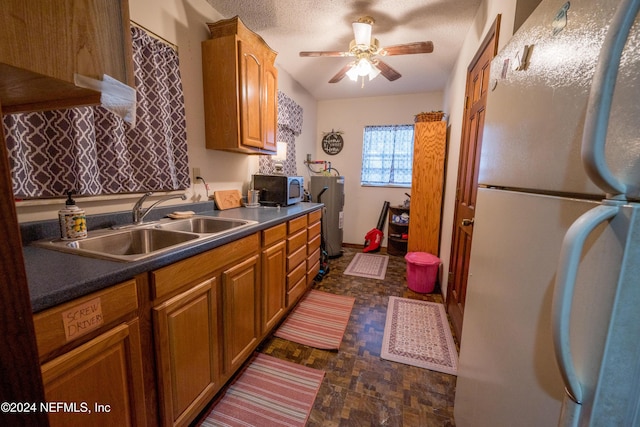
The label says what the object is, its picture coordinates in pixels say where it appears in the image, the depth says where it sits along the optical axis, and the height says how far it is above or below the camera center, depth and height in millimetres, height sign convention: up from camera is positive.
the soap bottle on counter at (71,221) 1069 -198
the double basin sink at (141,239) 987 -294
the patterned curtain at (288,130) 2855 +629
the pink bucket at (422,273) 2604 -944
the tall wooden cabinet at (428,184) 2973 -23
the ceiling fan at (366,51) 1881 +1043
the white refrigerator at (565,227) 360 -79
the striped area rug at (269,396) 1253 -1190
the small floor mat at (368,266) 3143 -1152
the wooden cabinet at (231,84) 1819 +708
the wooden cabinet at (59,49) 503 +287
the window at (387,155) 3893 +414
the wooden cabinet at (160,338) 690 -595
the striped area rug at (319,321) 1861 -1170
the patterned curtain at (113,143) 1047 +162
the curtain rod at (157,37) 1412 +855
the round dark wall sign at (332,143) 4195 +628
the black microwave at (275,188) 2383 -90
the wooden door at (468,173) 1671 +75
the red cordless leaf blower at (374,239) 4012 -921
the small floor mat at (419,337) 1666 -1174
